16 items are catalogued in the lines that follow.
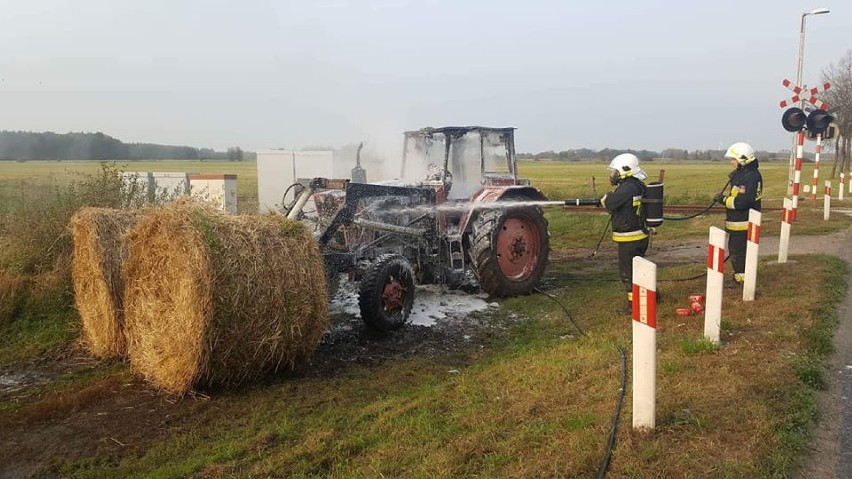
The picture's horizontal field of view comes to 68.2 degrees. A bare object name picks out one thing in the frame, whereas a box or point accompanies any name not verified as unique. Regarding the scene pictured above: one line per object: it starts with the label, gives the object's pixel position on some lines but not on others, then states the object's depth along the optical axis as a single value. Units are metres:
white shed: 16.02
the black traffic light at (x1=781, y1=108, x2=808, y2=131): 9.82
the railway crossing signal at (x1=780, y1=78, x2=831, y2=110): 10.97
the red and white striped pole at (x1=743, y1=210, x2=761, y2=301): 6.51
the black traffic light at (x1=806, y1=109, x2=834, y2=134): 9.84
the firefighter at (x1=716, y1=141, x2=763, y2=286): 7.43
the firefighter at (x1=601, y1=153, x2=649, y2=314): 6.98
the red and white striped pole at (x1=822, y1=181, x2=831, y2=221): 14.61
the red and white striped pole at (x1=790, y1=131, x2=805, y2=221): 10.03
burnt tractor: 6.93
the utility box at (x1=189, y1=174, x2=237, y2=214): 13.20
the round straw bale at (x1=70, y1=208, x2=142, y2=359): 6.14
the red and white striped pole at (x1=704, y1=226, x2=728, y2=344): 5.03
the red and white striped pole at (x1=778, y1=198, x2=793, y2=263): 8.60
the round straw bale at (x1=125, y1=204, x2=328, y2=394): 4.80
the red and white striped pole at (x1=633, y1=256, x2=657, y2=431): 3.38
